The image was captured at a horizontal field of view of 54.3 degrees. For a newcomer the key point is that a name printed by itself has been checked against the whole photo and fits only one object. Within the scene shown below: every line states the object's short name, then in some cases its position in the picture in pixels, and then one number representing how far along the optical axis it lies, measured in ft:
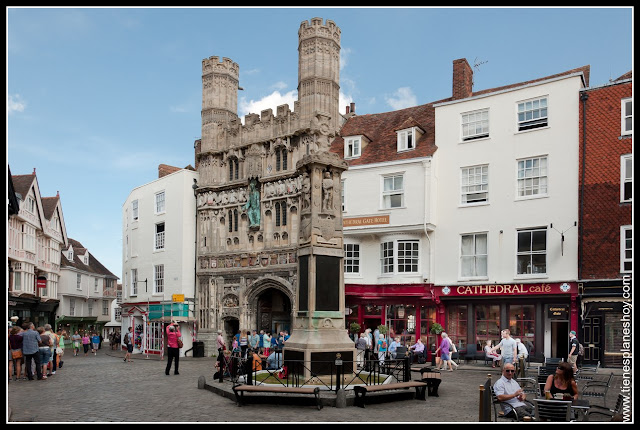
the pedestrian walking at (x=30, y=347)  58.80
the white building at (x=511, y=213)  86.43
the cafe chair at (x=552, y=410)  31.27
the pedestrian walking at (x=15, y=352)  60.49
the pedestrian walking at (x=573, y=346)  72.98
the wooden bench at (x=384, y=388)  44.21
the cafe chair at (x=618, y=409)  35.04
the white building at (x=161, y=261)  122.83
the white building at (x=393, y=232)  96.94
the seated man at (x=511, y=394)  36.73
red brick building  80.74
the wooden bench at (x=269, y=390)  43.52
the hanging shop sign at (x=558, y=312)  85.51
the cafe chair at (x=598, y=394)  40.78
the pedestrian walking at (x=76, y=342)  127.31
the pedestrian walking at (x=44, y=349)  62.90
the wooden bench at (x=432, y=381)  50.29
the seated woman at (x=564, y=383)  34.71
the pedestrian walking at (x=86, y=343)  126.93
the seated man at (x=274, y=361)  59.09
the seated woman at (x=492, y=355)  72.35
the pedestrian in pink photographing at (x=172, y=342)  63.46
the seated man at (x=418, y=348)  83.46
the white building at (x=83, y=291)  195.42
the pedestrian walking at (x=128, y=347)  103.45
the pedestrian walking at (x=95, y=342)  135.23
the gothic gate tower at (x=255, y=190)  111.75
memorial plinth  54.54
